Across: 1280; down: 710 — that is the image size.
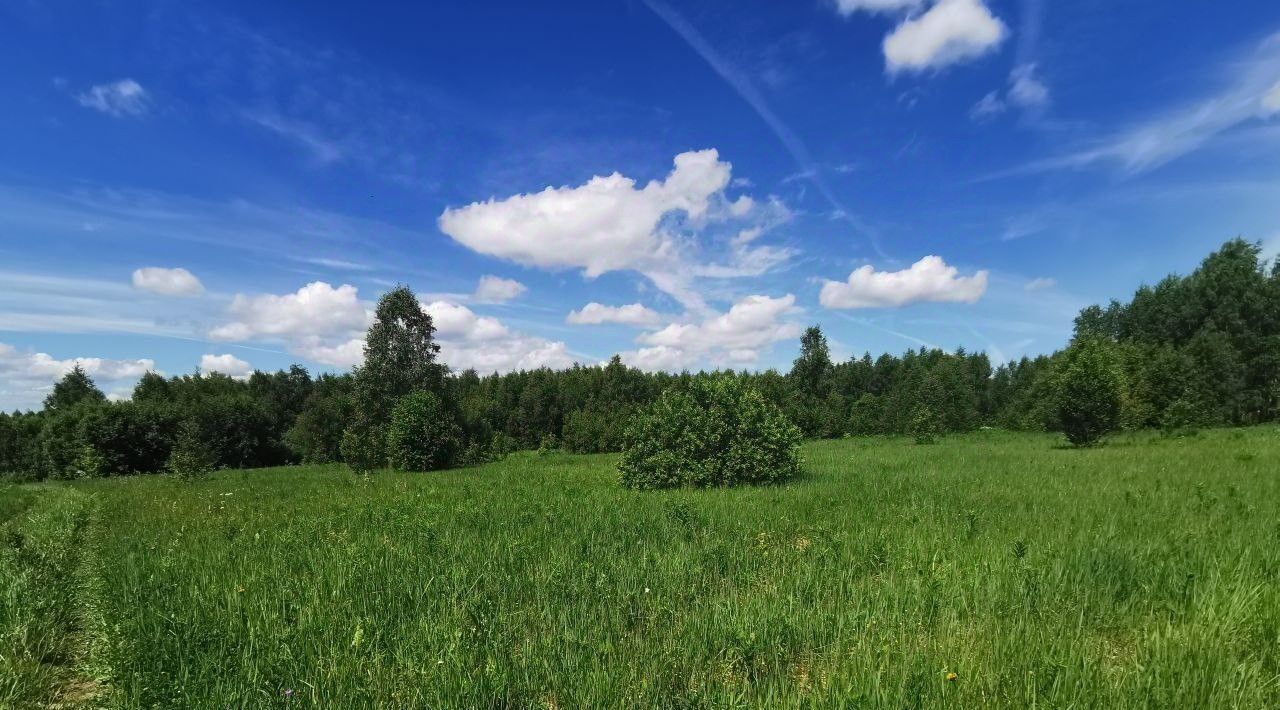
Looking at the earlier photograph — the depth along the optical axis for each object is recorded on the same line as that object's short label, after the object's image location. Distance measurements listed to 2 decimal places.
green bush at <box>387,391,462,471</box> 30.19
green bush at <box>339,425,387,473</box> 33.84
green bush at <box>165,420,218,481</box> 27.16
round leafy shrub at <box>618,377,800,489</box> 14.98
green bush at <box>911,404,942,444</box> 35.69
